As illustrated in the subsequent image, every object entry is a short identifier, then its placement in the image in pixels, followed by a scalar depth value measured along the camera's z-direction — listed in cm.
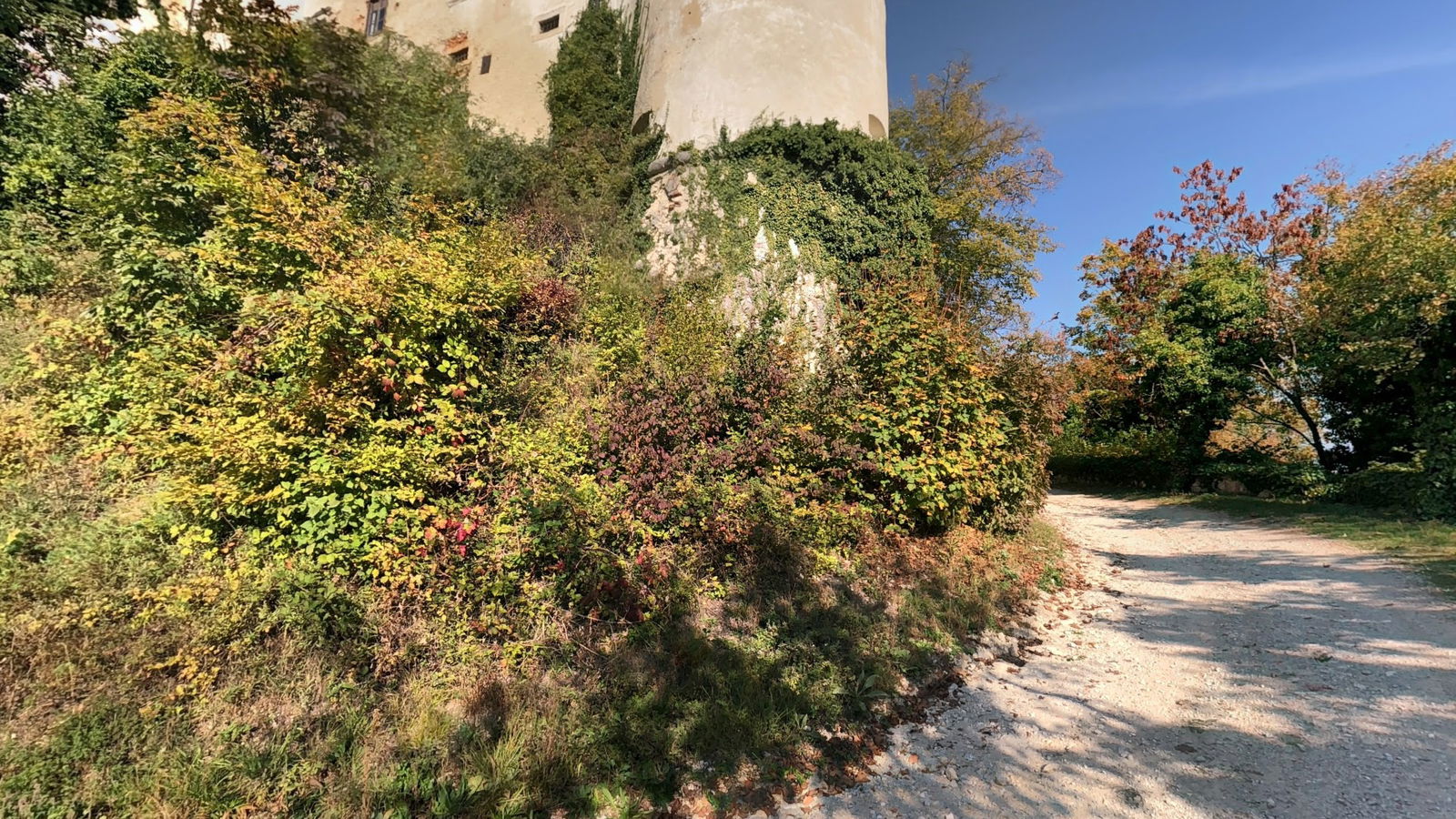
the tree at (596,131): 1350
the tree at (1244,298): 1457
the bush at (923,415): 681
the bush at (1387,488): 1002
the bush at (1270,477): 1334
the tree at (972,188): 1783
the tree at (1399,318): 955
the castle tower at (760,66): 1310
